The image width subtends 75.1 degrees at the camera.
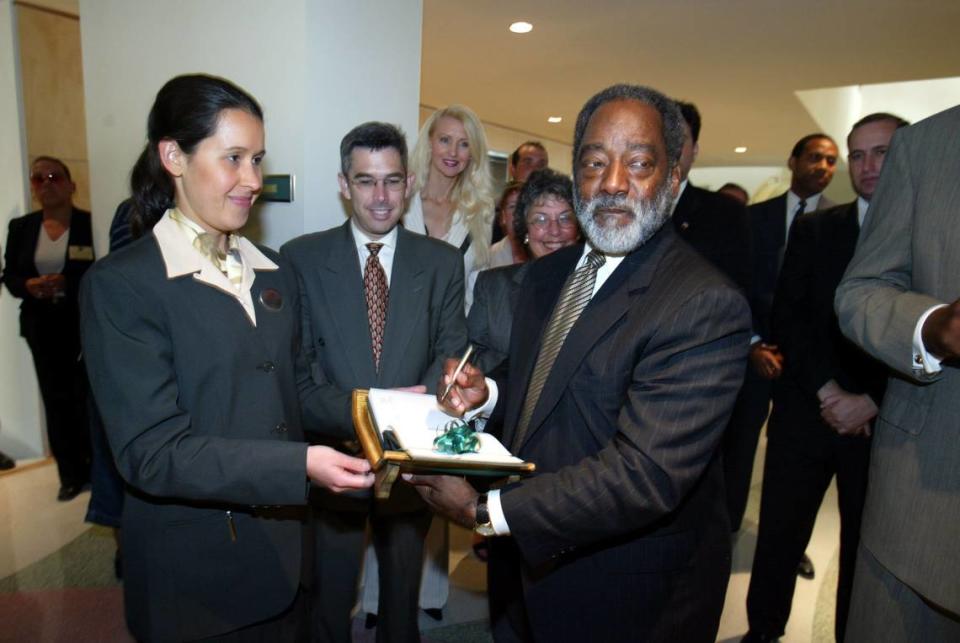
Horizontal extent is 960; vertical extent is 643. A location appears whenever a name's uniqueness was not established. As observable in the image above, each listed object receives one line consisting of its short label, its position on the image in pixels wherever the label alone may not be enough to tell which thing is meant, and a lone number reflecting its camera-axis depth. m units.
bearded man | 1.22
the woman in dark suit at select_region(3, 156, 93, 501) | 3.95
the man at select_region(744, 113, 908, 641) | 2.29
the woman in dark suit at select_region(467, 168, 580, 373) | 1.94
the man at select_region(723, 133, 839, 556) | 3.08
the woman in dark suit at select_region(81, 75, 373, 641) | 1.30
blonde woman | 2.92
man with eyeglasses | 2.21
